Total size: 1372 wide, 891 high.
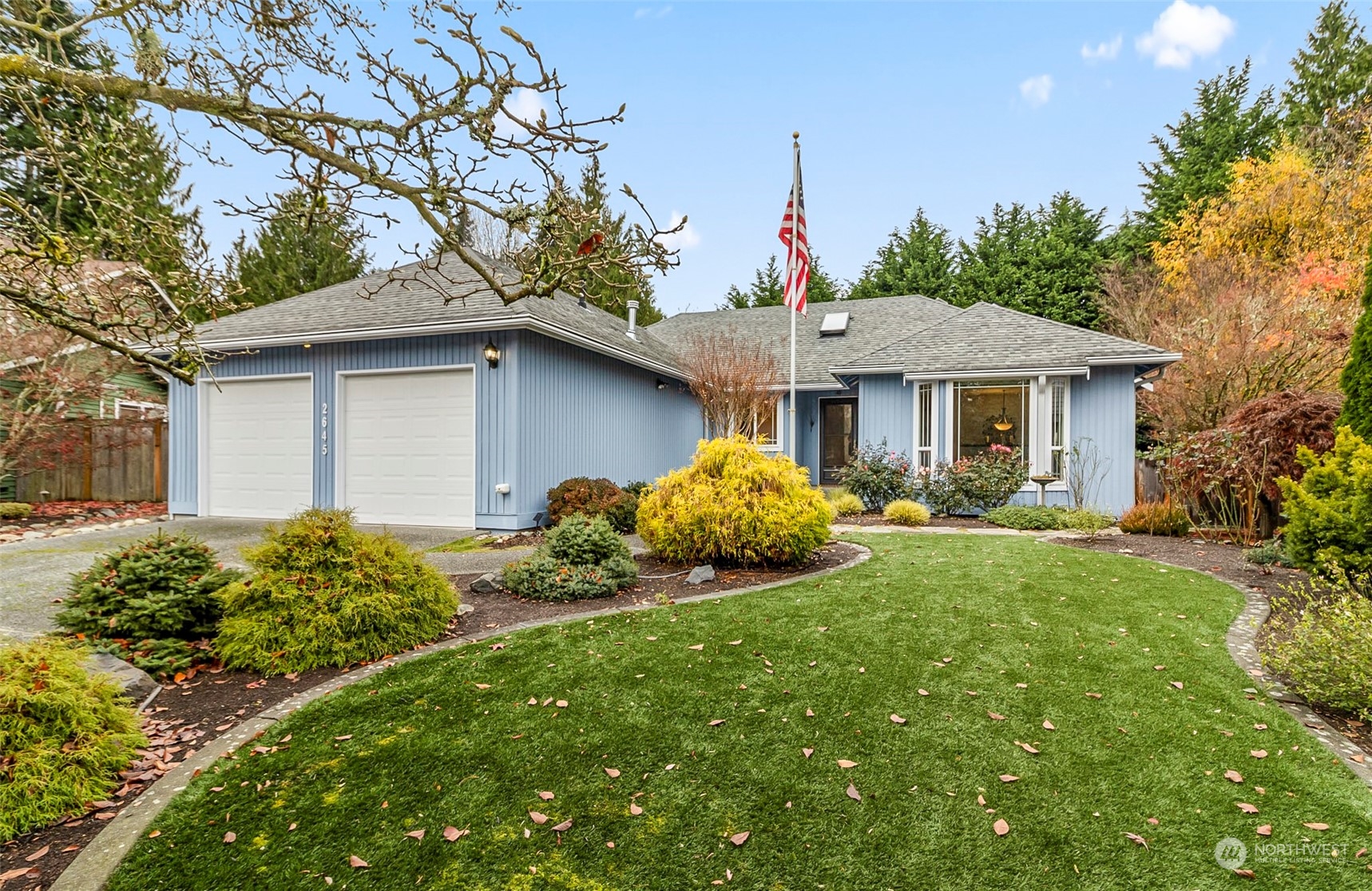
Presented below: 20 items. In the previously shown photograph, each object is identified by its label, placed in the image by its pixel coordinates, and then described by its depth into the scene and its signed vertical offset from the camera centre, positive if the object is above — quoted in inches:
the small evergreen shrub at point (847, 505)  439.5 -37.0
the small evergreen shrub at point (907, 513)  395.9 -38.8
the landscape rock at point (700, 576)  230.8 -45.9
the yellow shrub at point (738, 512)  240.1 -23.3
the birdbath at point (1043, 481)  398.0 -18.3
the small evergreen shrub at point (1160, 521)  346.9 -37.4
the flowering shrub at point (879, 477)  454.9 -17.9
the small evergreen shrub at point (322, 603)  151.6 -38.5
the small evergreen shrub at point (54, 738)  96.0 -47.7
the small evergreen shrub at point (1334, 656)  129.4 -44.1
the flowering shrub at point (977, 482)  427.5 -20.0
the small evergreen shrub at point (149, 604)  152.2 -38.3
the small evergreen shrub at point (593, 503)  354.3 -29.4
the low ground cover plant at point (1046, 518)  359.6 -39.0
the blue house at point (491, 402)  364.2 +33.4
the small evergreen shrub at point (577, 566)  212.3 -40.4
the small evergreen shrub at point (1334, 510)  184.1 -17.0
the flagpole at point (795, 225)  402.0 +148.9
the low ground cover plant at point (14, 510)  408.8 -39.1
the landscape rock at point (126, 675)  134.3 -49.2
